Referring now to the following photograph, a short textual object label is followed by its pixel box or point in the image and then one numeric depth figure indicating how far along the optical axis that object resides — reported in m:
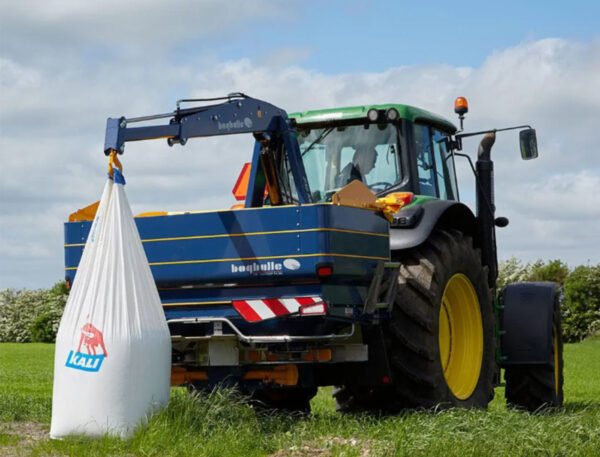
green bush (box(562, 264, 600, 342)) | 40.93
